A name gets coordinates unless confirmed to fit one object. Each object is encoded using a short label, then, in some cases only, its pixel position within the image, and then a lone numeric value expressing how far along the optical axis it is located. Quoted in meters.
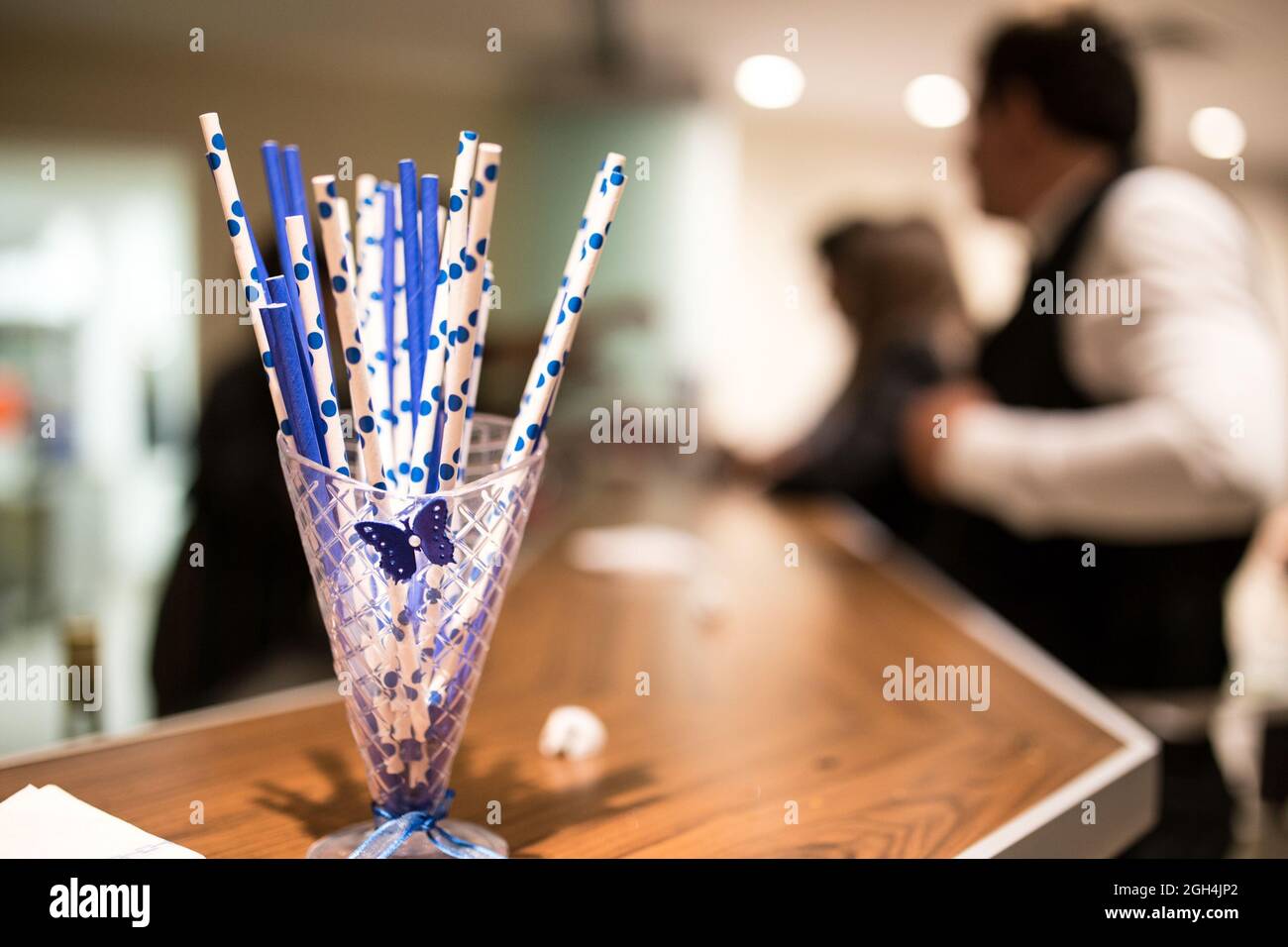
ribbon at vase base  0.57
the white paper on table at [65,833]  0.59
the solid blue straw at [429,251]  0.58
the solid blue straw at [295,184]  0.57
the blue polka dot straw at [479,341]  0.59
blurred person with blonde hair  2.63
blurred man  1.34
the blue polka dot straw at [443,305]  0.57
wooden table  0.65
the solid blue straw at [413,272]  0.57
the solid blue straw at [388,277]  0.62
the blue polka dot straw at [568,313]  0.58
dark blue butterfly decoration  0.53
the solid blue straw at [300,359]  0.54
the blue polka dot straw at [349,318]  0.55
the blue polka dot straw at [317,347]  0.55
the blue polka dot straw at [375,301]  0.60
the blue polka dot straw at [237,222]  0.56
